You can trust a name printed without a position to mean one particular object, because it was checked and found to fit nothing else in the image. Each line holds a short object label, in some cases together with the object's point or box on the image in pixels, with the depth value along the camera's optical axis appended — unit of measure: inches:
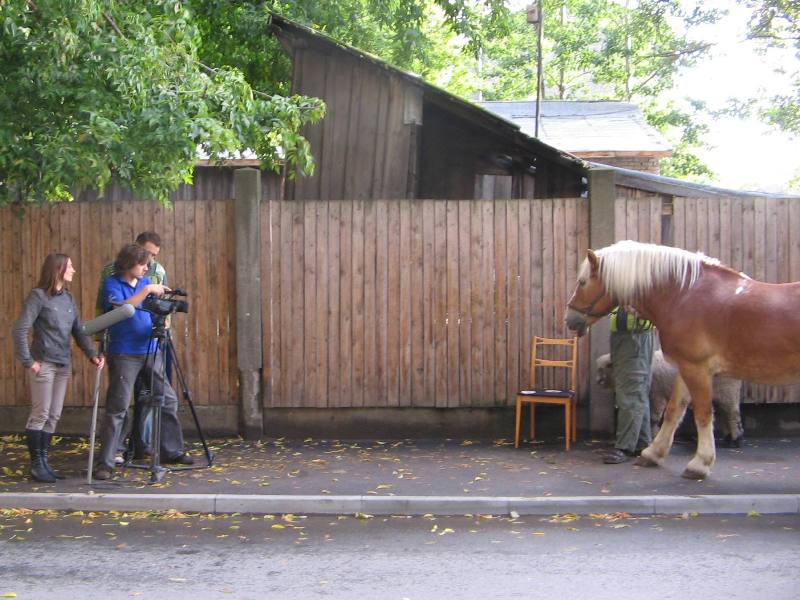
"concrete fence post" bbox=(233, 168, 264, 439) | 378.9
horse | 297.0
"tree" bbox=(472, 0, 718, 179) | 913.5
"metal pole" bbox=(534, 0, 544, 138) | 597.4
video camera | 305.7
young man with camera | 314.5
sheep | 356.5
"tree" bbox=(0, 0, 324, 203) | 315.3
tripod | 307.3
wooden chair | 351.9
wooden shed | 451.8
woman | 308.8
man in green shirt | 329.4
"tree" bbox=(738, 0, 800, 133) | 816.3
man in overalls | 338.3
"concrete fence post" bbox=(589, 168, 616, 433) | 371.6
